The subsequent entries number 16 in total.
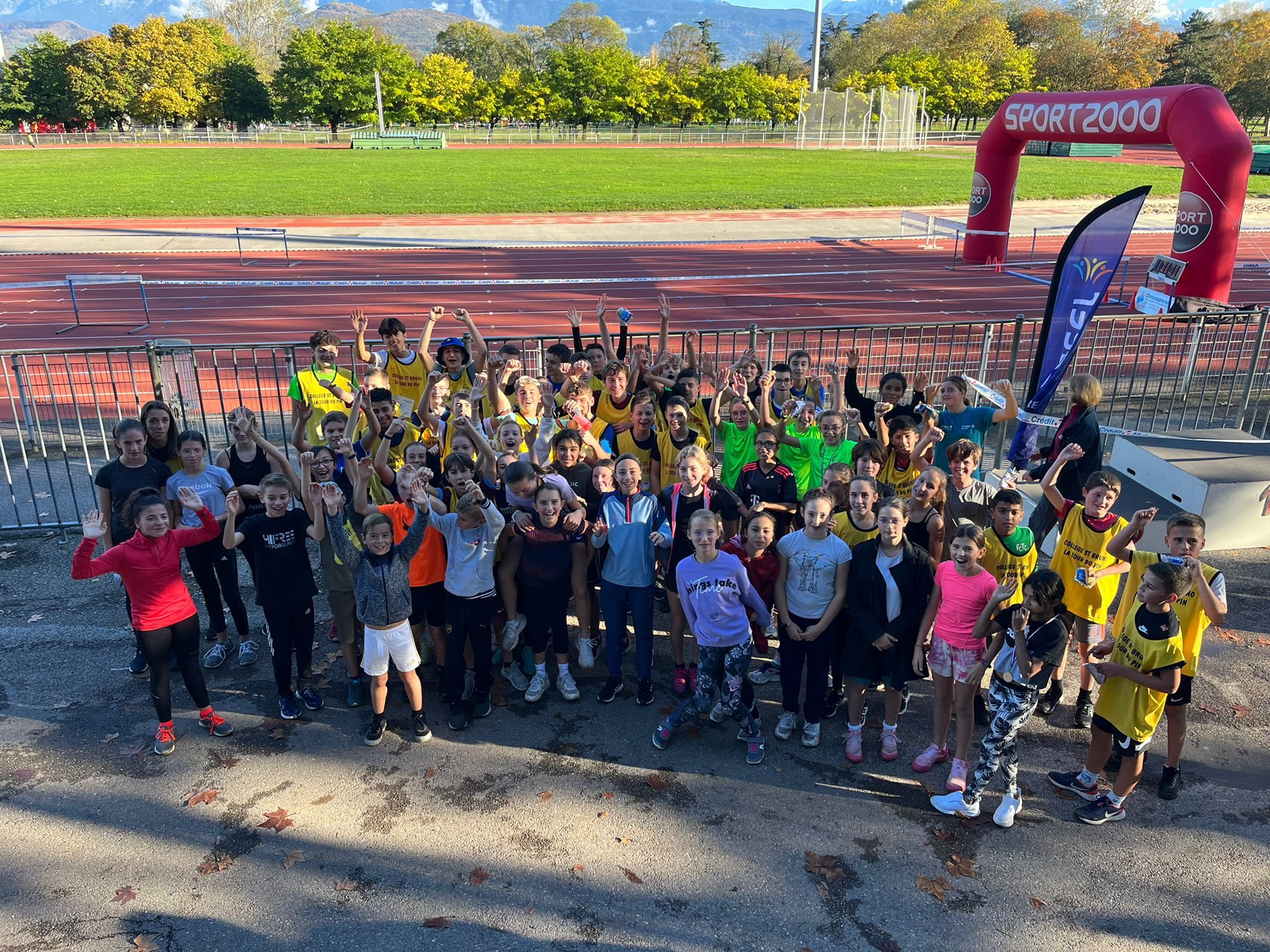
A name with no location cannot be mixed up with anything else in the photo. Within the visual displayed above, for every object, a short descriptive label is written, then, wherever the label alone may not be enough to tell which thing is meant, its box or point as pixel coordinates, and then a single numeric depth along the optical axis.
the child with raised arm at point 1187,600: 4.55
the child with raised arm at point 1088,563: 5.22
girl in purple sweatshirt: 5.17
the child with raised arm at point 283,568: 5.32
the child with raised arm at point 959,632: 4.82
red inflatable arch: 14.00
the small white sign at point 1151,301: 13.88
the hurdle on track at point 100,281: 15.42
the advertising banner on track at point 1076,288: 7.70
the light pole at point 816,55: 84.94
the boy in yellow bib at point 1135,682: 4.47
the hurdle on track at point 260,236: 23.00
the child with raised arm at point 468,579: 5.53
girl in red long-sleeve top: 5.01
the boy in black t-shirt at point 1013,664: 4.46
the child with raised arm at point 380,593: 5.22
